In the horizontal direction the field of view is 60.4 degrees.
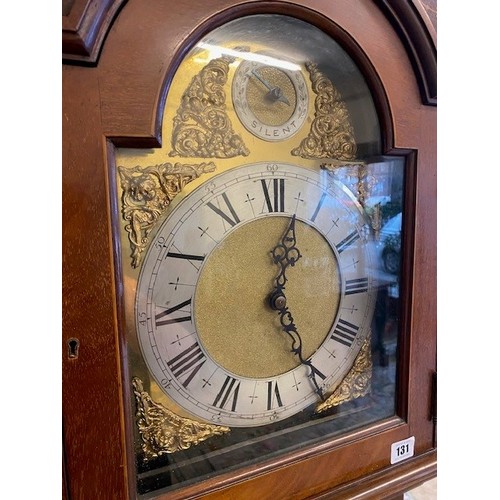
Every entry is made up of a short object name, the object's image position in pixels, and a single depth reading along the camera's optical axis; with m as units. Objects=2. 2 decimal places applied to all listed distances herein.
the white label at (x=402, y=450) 0.64
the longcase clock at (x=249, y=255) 0.43
